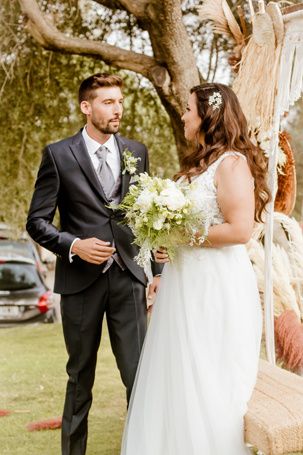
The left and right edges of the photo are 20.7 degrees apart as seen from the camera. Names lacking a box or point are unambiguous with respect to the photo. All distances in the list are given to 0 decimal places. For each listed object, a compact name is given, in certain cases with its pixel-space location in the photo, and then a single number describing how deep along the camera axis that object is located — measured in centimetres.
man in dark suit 395
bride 344
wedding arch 425
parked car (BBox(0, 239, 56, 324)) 1204
